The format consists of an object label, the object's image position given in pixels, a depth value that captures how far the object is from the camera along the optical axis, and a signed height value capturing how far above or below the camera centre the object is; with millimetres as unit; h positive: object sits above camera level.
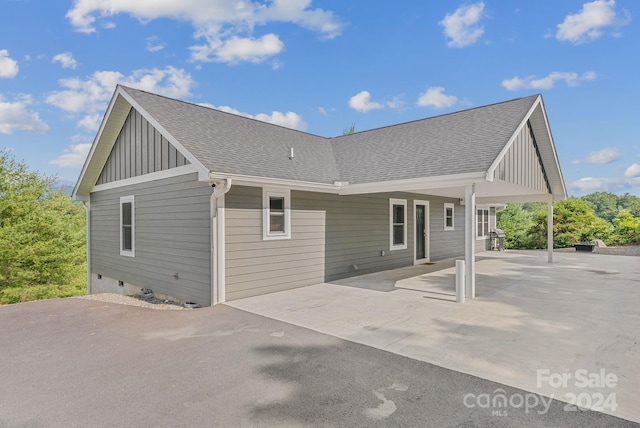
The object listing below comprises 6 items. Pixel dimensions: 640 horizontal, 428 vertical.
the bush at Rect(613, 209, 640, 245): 16516 -787
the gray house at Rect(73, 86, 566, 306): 6254 +666
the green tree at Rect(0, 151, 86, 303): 12992 -1048
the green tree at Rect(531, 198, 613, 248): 17031 -581
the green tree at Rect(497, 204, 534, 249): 17969 -599
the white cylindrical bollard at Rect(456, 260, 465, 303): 5953 -1213
